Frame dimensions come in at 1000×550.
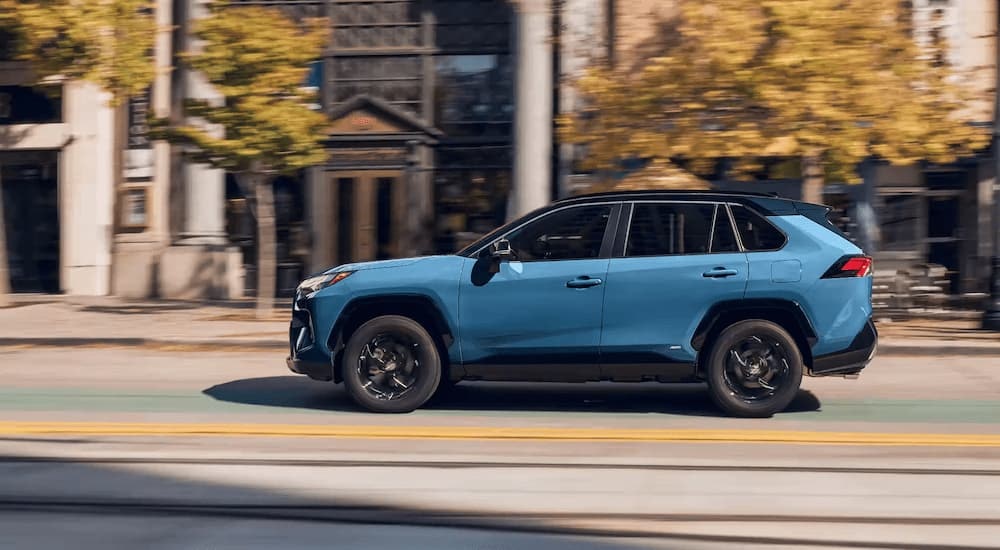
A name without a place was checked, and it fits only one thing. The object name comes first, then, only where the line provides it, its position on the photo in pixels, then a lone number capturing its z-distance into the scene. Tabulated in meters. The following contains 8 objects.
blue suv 8.84
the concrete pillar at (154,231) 22.52
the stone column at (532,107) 18.83
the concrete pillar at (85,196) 23.78
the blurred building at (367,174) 21.61
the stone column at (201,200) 22.03
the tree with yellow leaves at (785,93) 14.87
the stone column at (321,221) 22.77
